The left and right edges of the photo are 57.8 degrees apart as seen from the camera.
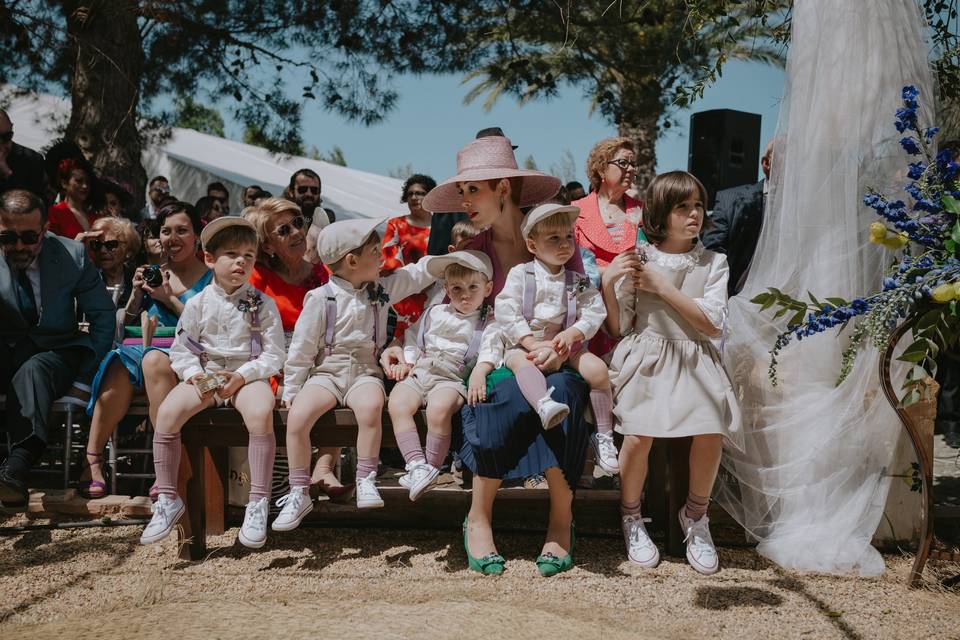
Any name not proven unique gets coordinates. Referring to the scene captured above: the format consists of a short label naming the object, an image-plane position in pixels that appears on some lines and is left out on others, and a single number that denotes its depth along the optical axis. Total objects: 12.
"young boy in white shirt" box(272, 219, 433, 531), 3.54
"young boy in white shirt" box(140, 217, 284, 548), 3.55
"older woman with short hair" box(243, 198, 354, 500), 4.21
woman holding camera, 4.29
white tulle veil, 3.57
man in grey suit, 4.23
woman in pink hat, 3.45
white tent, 11.19
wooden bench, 3.64
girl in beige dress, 3.54
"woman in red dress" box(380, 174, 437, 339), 4.41
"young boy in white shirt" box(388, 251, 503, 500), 3.50
